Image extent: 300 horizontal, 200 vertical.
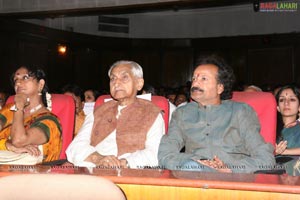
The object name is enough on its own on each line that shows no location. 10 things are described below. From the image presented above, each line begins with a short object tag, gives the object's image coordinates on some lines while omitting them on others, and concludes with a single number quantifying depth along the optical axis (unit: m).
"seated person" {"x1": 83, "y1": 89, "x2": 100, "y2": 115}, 4.89
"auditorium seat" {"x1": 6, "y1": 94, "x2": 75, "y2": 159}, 3.00
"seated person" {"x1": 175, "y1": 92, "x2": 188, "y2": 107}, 5.66
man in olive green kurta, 2.17
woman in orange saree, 2.55
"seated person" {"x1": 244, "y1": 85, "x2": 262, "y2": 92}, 3.90
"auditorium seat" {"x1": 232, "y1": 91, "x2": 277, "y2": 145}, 2.55
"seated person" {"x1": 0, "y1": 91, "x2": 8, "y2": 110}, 4.75
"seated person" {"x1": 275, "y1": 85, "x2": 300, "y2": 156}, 2.92
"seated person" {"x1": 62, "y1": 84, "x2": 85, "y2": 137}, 3.83
